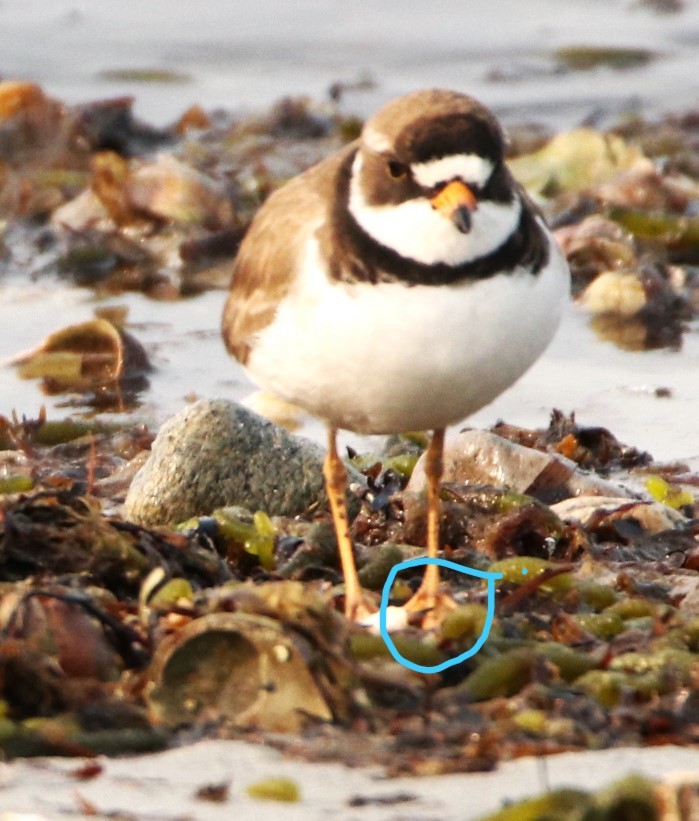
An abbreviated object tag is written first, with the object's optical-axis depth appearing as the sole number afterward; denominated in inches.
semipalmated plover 290.0
